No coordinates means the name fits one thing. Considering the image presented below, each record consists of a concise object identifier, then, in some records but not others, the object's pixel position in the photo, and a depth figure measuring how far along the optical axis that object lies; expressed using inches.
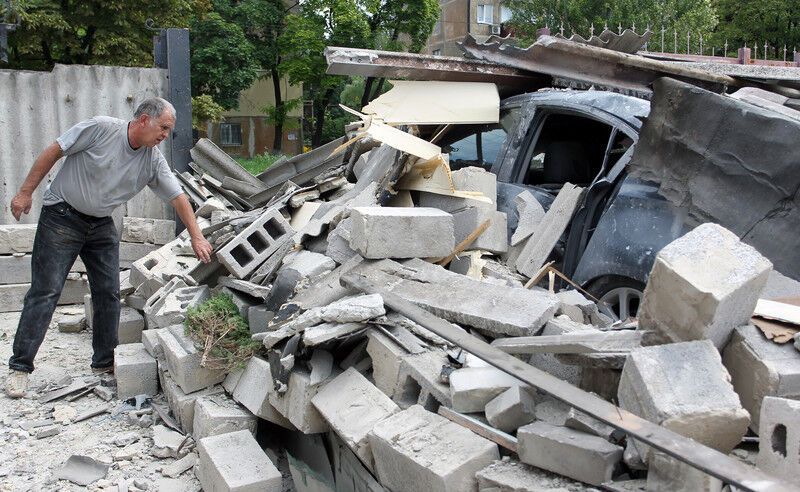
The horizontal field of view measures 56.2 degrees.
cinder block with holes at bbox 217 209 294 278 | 209.9
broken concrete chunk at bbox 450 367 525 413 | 129.2
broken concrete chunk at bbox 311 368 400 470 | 135.8
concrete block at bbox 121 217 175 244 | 301.4
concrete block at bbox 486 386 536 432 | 121.8
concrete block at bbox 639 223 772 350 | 113.0
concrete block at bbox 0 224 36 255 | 286.2
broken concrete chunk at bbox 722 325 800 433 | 109.7
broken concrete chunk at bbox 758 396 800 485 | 95.2
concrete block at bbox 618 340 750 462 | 101.4
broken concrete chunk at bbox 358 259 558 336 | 147.7
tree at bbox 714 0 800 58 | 1043.3
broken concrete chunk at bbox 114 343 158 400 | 203.5
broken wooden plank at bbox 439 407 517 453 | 119.5
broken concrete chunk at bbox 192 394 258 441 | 170.9
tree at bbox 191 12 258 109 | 1032.8
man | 195.8
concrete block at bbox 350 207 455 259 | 179.8
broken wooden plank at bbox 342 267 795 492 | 88.7
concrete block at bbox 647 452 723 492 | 94.4
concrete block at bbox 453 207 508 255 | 211.0
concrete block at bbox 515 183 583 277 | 203.3
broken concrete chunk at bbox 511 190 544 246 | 215.0
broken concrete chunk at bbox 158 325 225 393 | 183.5
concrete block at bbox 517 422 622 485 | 105.0
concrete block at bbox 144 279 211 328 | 210.5
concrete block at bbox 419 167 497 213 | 219.0
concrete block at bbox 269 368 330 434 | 153.6
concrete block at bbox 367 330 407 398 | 147.0
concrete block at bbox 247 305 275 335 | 188.1
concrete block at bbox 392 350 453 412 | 138.2
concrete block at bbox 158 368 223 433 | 183.5
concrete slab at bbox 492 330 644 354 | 123.9
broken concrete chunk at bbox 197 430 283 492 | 146.2
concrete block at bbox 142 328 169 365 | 207.7
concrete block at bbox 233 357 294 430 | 169.6
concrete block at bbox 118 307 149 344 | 238.8
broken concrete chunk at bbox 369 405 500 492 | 114.8
